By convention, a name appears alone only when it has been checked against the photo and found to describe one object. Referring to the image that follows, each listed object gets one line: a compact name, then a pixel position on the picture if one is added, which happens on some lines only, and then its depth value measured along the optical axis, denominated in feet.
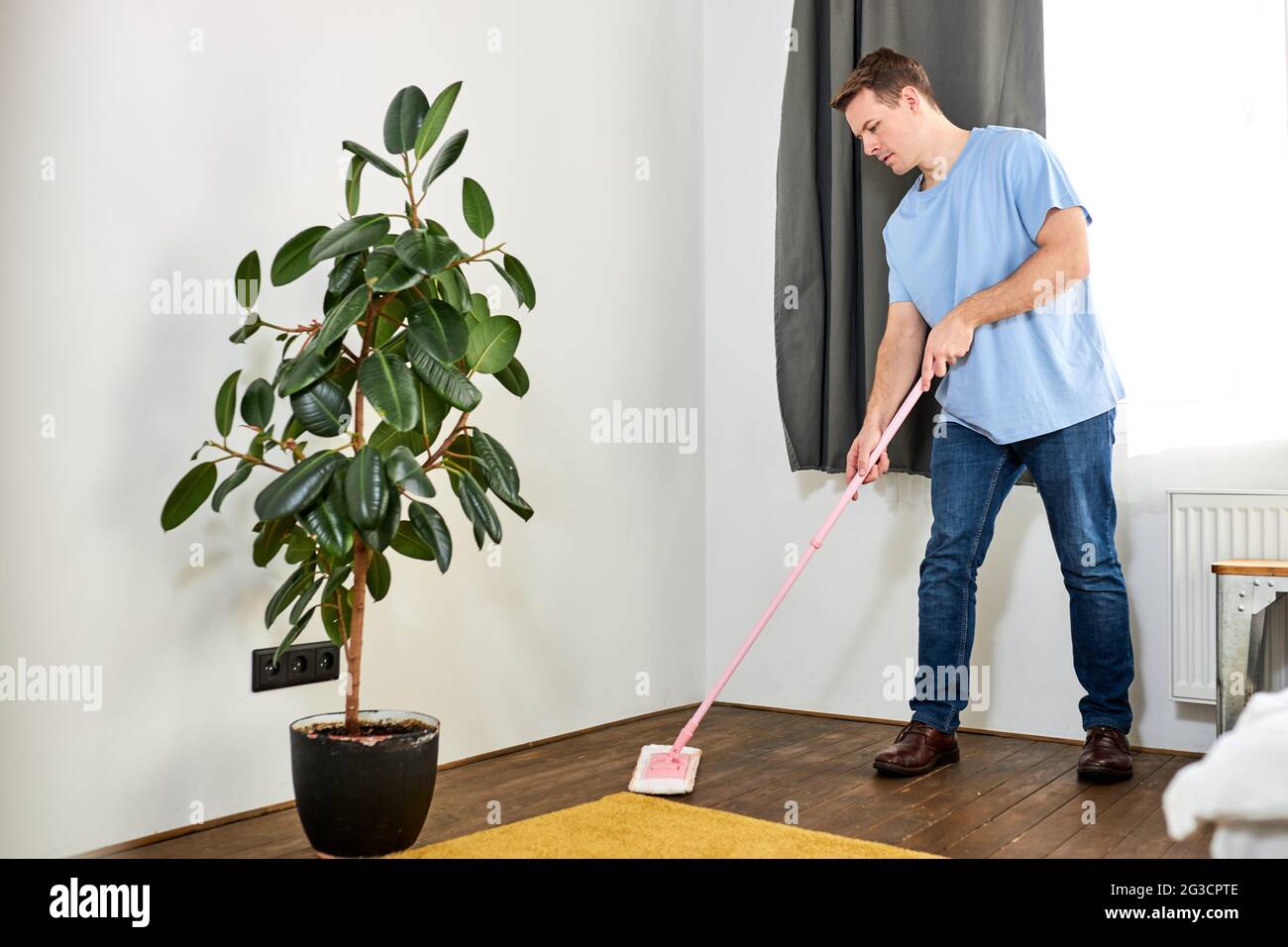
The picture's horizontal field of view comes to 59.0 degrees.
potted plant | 5.51
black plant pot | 5.70
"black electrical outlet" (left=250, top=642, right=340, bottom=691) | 6.82
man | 7.55
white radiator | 7.76
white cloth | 3.06
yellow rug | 5.86
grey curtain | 8.74
